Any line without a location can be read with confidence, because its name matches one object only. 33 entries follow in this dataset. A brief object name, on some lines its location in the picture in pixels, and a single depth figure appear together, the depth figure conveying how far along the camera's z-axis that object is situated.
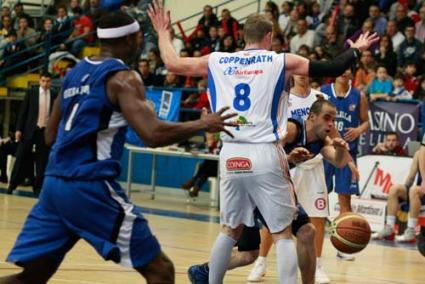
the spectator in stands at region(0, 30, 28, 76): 25.14
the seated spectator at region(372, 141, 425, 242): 15.76
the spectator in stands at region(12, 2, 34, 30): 26.83
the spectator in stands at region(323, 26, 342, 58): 20.64
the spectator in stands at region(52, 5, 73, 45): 25.62
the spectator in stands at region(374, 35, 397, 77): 19.89
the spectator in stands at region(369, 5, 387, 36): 21.23
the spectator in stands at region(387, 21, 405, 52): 20.50
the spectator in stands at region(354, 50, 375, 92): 19.23
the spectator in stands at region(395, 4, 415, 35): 20.78
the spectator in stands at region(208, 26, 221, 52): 22.88
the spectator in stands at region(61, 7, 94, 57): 25.12
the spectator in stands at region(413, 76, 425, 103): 18.22
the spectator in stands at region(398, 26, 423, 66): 19.98
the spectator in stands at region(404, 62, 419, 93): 18.84
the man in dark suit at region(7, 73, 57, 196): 19.66
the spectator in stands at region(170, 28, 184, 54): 24.15
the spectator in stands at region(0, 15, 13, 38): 26.21
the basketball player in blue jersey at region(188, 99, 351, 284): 8.74
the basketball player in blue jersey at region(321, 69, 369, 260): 13.52
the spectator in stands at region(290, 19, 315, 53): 21.77
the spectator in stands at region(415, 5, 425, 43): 20.55
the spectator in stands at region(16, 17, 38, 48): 25.67
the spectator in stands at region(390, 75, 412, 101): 18.44
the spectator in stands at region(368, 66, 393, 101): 18.75
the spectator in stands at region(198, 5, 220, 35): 23.83
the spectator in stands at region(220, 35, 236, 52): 22.08
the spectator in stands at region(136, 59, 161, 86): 22.47
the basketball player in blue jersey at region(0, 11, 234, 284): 6.21
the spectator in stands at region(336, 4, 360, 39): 21.44
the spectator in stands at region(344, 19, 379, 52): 20.58
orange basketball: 9.86
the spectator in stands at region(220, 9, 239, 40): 23.09
